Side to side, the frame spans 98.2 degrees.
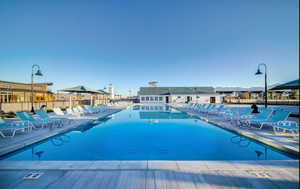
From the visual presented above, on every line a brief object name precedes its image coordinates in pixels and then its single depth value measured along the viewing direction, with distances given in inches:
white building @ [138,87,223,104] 1151.6
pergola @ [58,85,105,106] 428.1
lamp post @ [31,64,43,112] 420.1
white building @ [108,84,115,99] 1421.8
